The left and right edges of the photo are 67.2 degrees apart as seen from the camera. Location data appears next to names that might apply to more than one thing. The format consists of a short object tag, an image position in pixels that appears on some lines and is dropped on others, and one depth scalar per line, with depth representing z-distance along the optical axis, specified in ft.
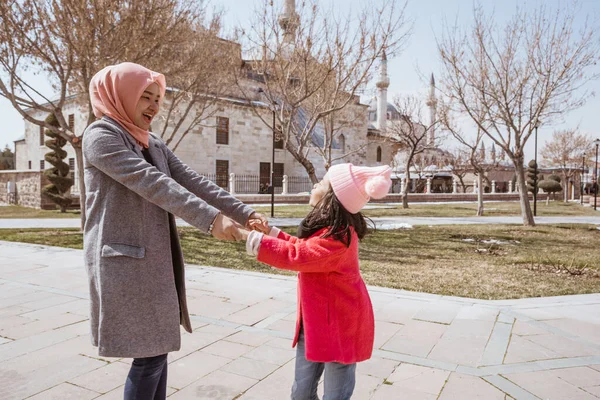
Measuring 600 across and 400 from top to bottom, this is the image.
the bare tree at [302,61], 41.04
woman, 6.48
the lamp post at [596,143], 88.51
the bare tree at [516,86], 45.65
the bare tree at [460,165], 134.35
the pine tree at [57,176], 73.46
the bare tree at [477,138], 58.18
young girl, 6.98
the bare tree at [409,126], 78.13
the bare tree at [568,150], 149.59
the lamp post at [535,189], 71.00
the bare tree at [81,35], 34.30
